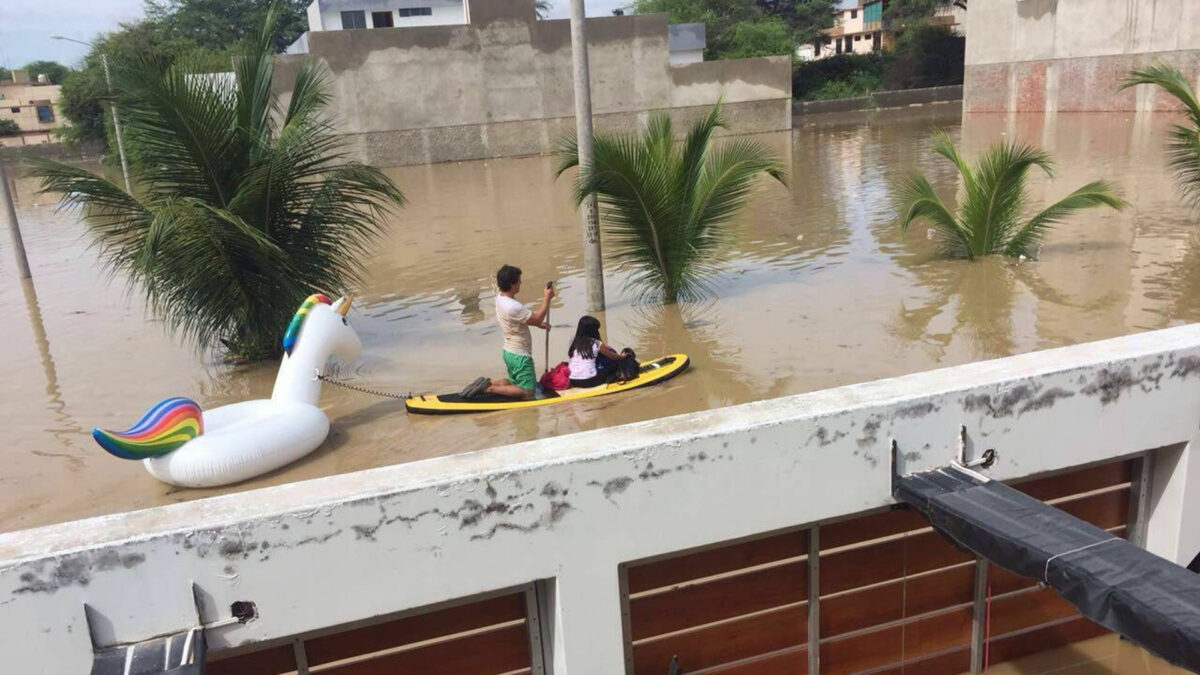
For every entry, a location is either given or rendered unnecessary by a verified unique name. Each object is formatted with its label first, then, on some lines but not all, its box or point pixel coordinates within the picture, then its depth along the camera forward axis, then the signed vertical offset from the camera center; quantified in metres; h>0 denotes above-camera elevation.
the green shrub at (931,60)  48.62 +2.36
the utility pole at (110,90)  8.38 +0.57
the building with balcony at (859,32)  62.34 +6.01
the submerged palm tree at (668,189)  9.48 -0.77
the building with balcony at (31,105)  66.69 +3.79
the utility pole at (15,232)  13.97 -1.24
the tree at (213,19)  54.06 +7.81
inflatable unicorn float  5.87 -2.00
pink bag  7.42 -2.12
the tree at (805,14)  57.66 +6.28
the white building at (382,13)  44.78 +6.35
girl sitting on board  7.34 -1.96
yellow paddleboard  7.09 -2.19
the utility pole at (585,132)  9.23 -0.09
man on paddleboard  7.15 -1.76
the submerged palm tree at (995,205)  10.97 -1.35
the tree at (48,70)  78.50 +8.17
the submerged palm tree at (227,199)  8.24 -0.53
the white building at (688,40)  41.48 +3.56
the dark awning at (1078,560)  2.84 -1.64
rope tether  7.71 -2.29
